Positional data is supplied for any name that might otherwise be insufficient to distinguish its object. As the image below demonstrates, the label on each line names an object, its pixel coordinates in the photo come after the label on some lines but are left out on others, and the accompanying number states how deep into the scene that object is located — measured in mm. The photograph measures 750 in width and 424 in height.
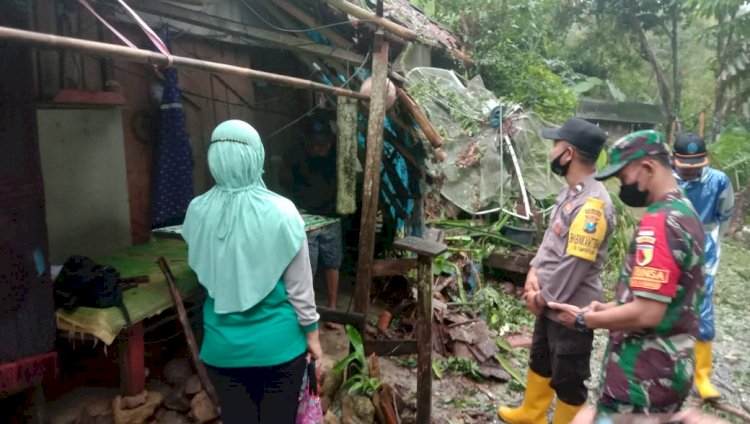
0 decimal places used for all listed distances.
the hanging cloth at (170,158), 4312
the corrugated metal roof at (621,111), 15758
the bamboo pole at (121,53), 1683
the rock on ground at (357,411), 3506
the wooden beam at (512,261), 6770
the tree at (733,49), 8133
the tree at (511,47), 11523
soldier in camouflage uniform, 1957
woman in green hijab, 2277
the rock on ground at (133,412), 2885
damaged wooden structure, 3564
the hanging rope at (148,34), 2434
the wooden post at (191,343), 3016
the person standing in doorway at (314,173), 5195
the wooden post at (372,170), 3717
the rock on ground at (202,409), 3035
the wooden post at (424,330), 3646
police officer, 2838
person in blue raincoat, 4234
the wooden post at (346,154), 3934
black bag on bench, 2812
